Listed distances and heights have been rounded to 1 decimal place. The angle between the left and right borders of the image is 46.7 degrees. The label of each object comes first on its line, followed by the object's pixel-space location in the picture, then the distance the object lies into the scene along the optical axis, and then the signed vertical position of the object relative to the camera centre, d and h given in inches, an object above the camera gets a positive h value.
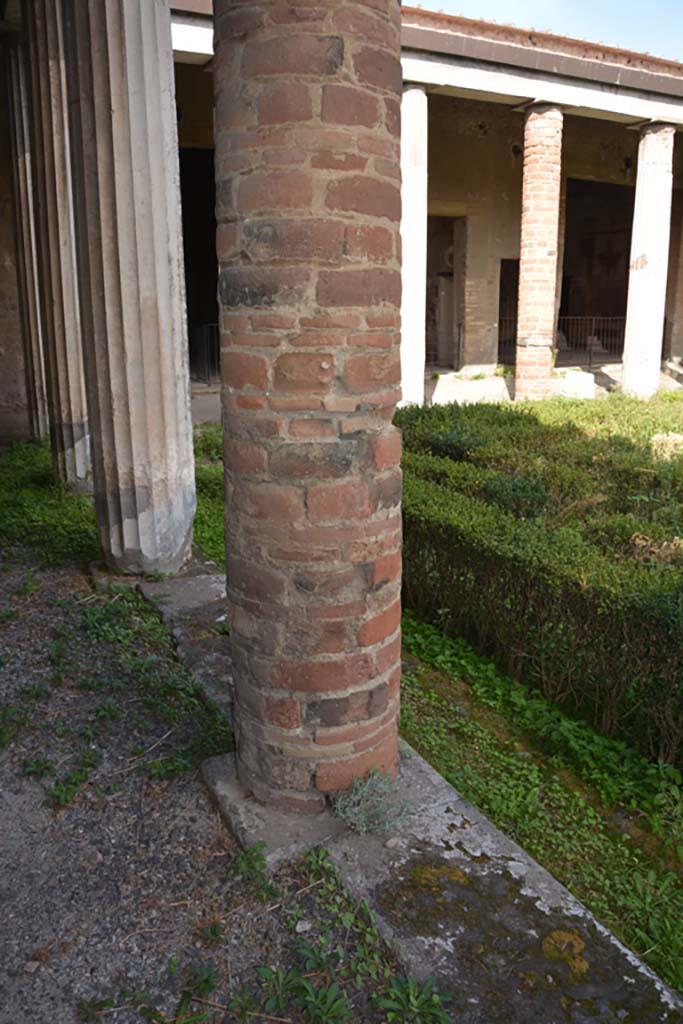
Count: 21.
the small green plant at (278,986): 76.6 -63.7
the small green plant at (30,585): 186.5 -59.6
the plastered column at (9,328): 399.5 +1.5
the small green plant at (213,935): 85.7 -64.3
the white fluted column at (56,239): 237.8 +28.3
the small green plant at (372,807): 99.0 -59.4
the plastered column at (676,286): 751.7 +35.4
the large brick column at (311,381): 87.4 -6.2
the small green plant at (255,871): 91.0 -62.5
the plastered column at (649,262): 511.5 +40.0
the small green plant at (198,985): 78.0 -64.6
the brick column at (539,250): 465.4 +44.4
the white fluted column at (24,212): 328.8 +48.4
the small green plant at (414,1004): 74.2 -62.9
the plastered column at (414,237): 415.8 +47.3
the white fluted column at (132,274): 177.2 +12.8
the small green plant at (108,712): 131.6 -62.3
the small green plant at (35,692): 138.6 -62.3
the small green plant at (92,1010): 76.5 -64.6
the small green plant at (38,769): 117.0 -63.4
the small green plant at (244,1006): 76.3 -64.3
